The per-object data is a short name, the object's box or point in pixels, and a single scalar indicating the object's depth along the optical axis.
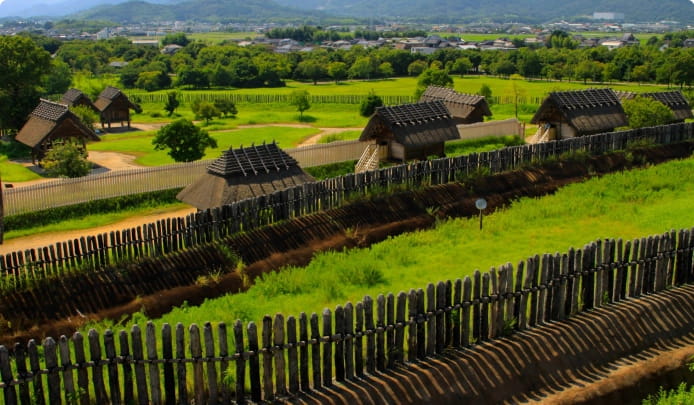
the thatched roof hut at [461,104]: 41.34
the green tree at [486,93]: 56.88
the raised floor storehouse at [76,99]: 47.44
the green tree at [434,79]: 60.41
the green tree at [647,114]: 35.62
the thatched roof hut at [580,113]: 33.38
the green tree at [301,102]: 52.94
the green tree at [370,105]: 49.72
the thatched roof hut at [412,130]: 29.84
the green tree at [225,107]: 53.42
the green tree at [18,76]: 38.46
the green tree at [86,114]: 43.41
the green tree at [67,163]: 29.06
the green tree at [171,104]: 55.78
